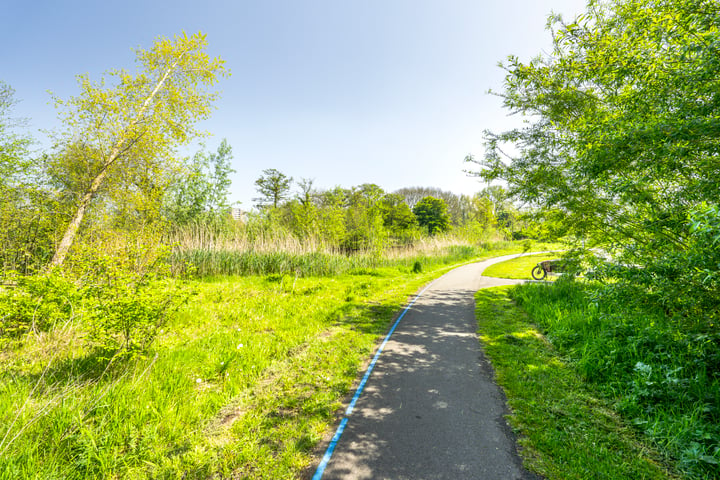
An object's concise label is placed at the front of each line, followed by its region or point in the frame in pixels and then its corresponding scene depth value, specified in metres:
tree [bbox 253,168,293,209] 39.66
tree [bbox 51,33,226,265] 7.40
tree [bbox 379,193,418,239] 34.45
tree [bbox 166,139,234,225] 16.67
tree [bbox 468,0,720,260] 3.08
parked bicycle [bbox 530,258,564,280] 12.95
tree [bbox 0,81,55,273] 5.99
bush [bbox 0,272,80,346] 3.35
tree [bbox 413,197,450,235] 40.31
